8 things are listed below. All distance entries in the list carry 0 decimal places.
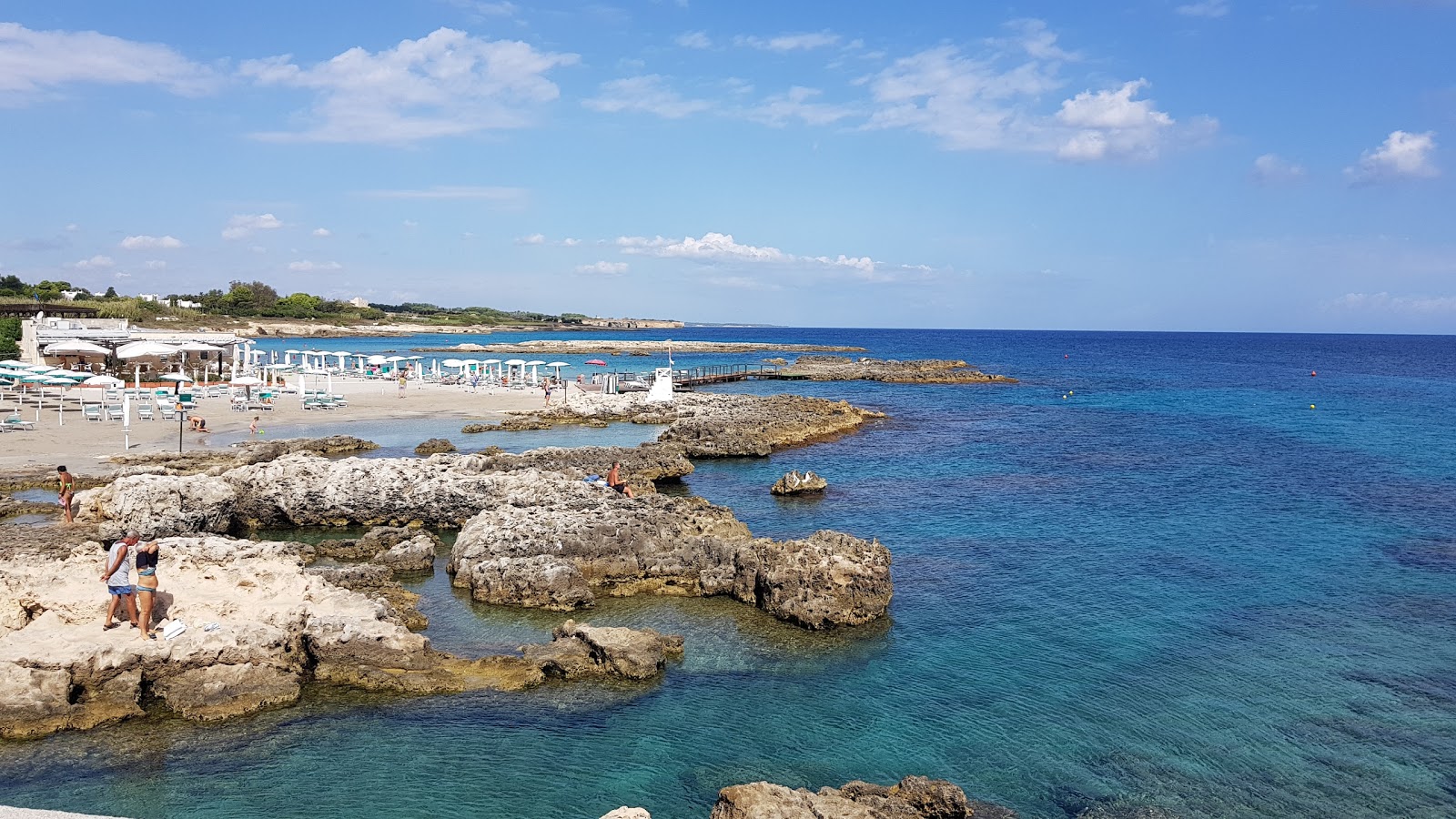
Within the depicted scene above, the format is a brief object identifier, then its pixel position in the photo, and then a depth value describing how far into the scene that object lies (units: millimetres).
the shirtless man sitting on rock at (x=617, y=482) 25594
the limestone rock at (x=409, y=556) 20531
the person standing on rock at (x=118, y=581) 14156
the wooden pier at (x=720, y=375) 74812
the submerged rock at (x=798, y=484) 30656
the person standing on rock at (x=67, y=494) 22047
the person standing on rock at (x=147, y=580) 14359
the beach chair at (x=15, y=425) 35688
